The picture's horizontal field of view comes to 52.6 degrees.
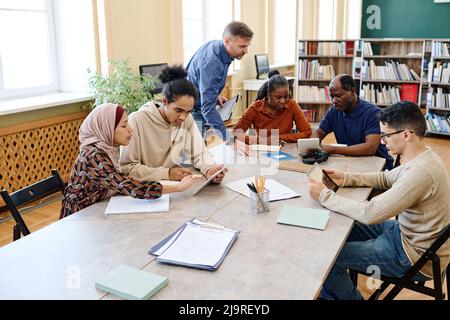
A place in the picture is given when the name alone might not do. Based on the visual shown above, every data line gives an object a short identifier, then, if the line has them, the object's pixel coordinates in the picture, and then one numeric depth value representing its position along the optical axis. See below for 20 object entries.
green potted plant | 4.23
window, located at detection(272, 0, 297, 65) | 9.09
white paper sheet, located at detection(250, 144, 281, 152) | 3.05
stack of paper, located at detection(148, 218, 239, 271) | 1.49
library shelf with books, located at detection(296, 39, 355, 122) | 7.17
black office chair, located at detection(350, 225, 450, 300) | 1.75
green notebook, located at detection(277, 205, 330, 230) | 1.81
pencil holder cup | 1.95
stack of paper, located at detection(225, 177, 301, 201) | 2.14
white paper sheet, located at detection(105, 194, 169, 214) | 1.96
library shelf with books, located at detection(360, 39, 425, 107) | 6.89
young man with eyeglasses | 1.80
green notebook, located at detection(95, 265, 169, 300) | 1.31
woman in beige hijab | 2.02
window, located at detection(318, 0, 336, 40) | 11.52
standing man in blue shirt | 3.19
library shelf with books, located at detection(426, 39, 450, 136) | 6.73
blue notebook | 2.84
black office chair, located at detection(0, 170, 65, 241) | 1.94
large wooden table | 1.35
